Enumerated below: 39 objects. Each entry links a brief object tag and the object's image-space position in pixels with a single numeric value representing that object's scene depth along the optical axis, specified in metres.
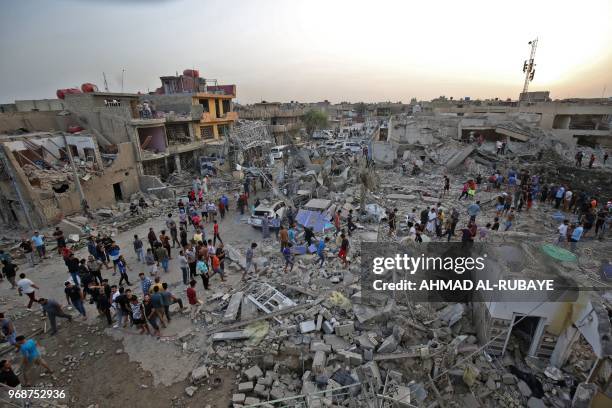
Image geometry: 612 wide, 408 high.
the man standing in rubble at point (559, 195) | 15.09
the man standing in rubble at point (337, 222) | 13.06
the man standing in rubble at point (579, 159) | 20.89
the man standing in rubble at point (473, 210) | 13.45
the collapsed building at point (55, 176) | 15.00
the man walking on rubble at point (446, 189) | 17.61
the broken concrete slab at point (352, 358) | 6.55
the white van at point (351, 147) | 32.65
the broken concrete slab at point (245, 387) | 6.05
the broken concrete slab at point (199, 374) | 6.26
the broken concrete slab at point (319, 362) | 6.41
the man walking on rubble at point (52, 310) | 7.39
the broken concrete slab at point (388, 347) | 6.89
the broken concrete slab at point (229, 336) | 7.27
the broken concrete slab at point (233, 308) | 7.79
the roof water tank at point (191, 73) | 31.97
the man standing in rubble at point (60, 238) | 11.70
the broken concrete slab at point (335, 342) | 6.96
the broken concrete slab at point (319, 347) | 6.82
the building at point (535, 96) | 39.16
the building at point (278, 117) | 39.16
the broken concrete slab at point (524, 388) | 6.63
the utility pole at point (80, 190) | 16.09
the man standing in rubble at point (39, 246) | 11.52
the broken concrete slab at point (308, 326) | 7.38
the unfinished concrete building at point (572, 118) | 26.69
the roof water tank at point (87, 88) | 23.14
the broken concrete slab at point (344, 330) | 7.25
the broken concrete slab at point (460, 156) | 23.97
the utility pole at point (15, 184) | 14.65
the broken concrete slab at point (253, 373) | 6.31
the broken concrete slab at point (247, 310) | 7.89
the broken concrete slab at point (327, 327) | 7.36
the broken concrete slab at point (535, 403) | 6.43
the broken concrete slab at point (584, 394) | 6.03
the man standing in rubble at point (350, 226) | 12.67
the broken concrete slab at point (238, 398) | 5.82
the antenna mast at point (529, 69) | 35.25
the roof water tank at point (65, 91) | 24.24
